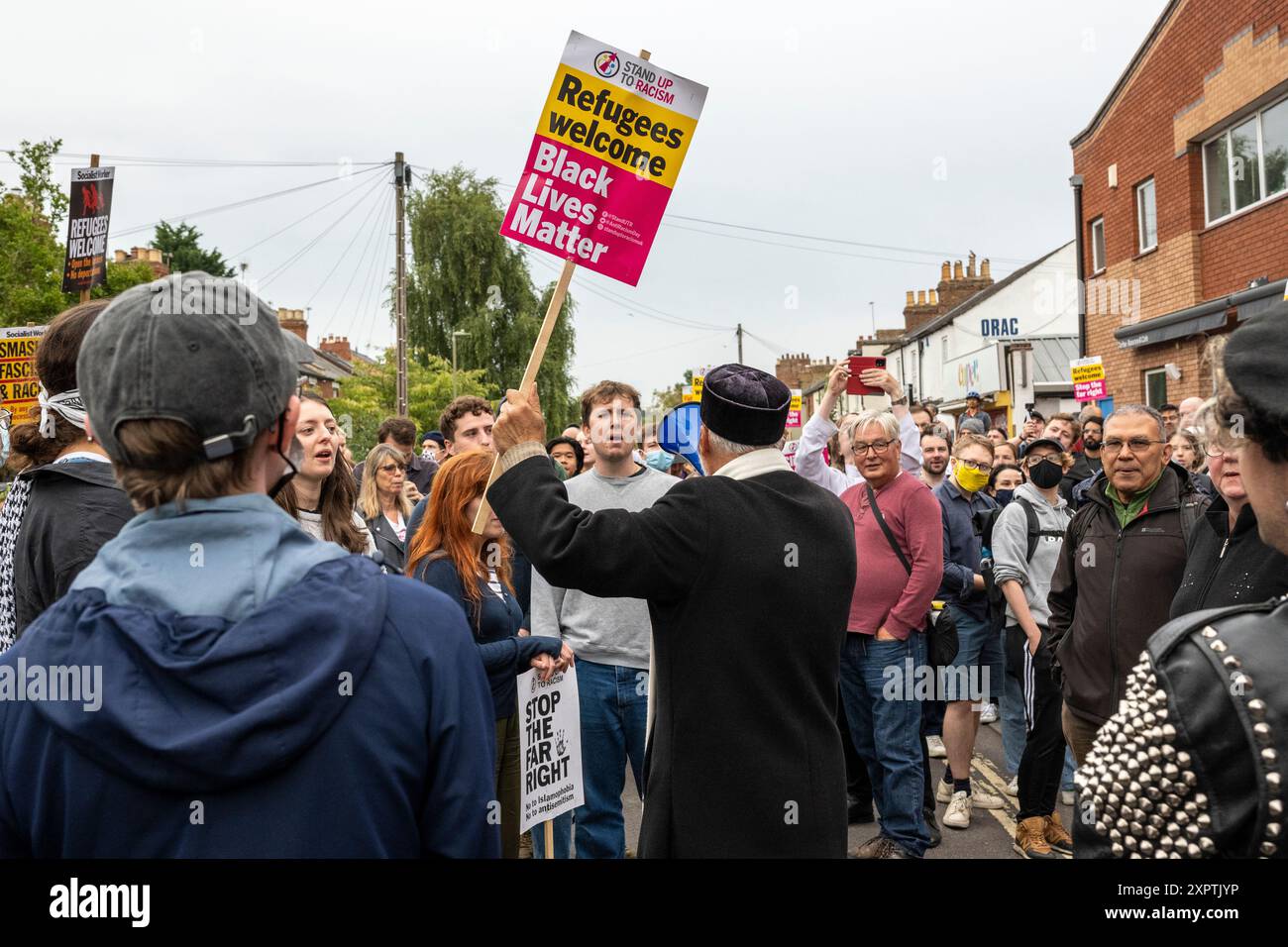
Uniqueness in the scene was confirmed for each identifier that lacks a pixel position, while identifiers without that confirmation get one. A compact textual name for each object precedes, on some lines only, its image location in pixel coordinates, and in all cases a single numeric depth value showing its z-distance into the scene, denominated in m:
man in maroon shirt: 5.60
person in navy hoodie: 1.34
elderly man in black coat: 2.68
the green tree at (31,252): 19.48
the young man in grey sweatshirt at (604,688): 4.61
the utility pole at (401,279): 27.19
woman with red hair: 4.20
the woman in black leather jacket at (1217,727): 1.32
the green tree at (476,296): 36.19
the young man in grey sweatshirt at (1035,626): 5.62
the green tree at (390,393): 33.16
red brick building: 13.96
